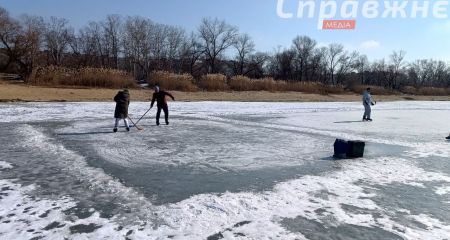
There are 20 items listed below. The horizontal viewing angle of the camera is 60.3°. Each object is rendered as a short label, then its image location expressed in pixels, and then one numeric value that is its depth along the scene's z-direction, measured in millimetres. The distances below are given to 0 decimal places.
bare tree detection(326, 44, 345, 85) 97062
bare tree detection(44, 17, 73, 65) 58344
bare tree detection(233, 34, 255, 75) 80981
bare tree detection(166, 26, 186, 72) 67612
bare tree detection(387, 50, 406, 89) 92625
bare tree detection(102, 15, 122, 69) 63219
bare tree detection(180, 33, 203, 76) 71062
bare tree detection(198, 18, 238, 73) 75438
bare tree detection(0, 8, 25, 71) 46741
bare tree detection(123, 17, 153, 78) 60562
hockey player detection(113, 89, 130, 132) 12898
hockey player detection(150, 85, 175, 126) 15414
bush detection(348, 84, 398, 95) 55628
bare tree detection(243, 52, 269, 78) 81000
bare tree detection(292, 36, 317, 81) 90931
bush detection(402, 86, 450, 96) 65500
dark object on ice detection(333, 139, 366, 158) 9352
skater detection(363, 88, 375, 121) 19484
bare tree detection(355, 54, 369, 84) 102250
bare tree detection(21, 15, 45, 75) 42531
